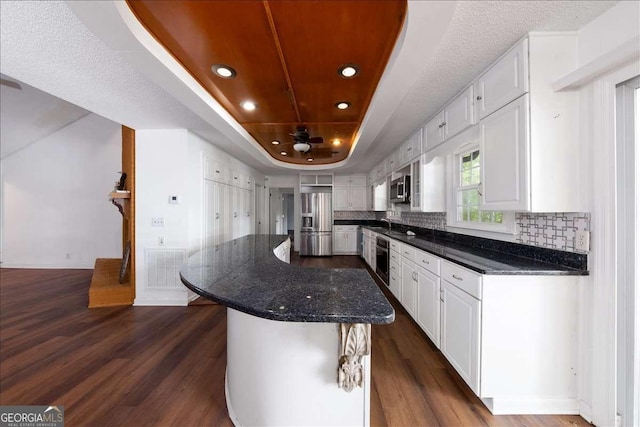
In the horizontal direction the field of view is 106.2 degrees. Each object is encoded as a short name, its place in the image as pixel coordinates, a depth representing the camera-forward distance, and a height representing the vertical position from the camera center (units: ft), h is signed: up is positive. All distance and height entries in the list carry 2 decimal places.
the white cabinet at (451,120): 6.74 +2.96
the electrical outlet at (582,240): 4.67 -0.56
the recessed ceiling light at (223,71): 6.25 +3.81
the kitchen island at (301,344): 3.08 -1.95
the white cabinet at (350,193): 21.93 +1.77
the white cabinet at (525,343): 4.85 -2.67
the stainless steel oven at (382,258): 11.78 -2.41
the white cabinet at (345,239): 21.77 -2.41
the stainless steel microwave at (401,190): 11.32 +1.12
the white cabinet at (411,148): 10.11 +2.96
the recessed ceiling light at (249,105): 8.57 +3.93
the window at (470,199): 7.20 +0.48
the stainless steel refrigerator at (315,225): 21.27 -1.12
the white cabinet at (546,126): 4.88 +1.77
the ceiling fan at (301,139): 10.65 +3.37
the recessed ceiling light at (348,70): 6.28 +3.83
